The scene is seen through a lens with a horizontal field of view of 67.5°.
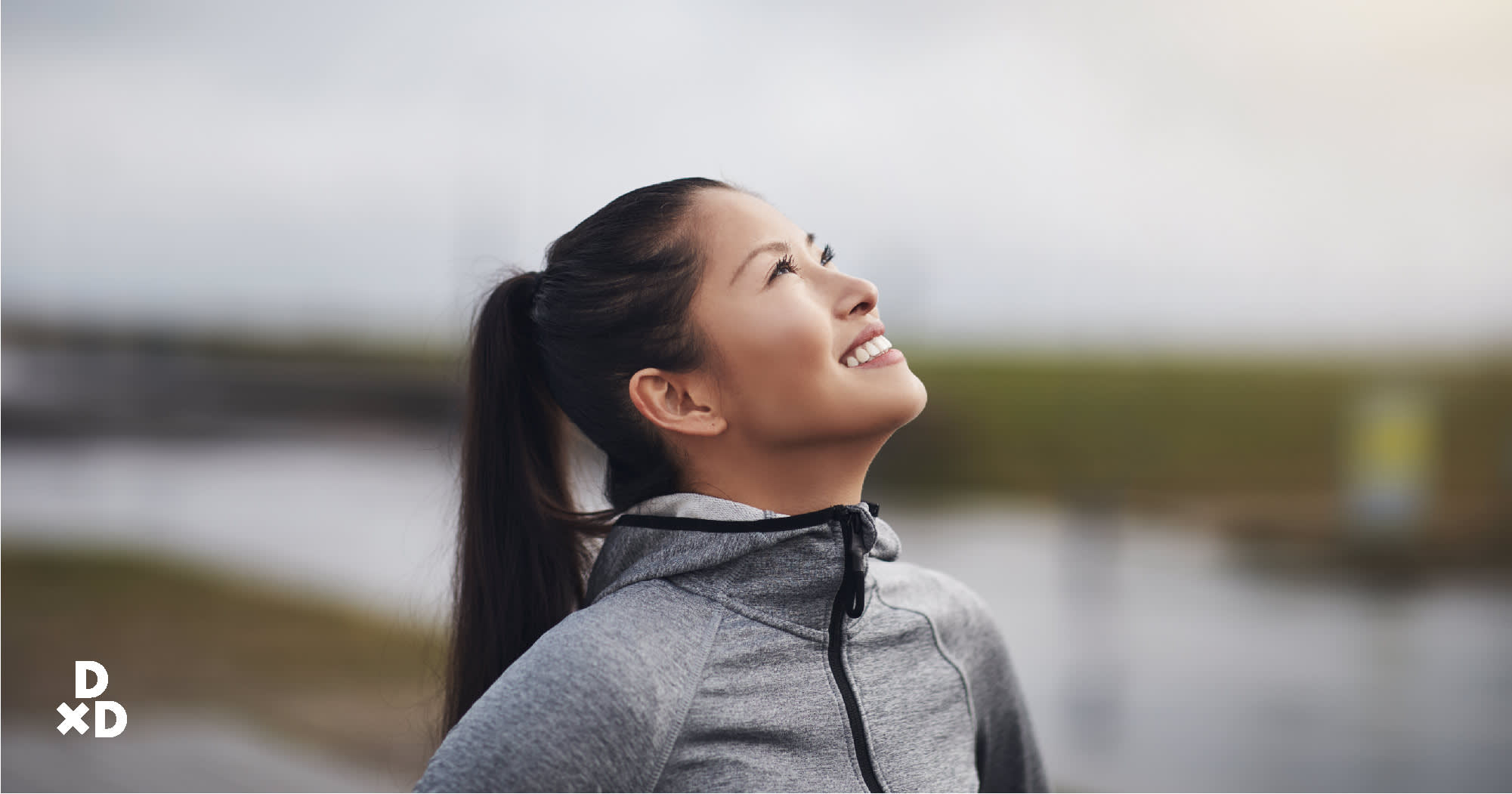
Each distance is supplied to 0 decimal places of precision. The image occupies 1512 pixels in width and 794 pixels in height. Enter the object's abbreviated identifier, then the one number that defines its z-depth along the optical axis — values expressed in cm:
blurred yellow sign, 904
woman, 137
